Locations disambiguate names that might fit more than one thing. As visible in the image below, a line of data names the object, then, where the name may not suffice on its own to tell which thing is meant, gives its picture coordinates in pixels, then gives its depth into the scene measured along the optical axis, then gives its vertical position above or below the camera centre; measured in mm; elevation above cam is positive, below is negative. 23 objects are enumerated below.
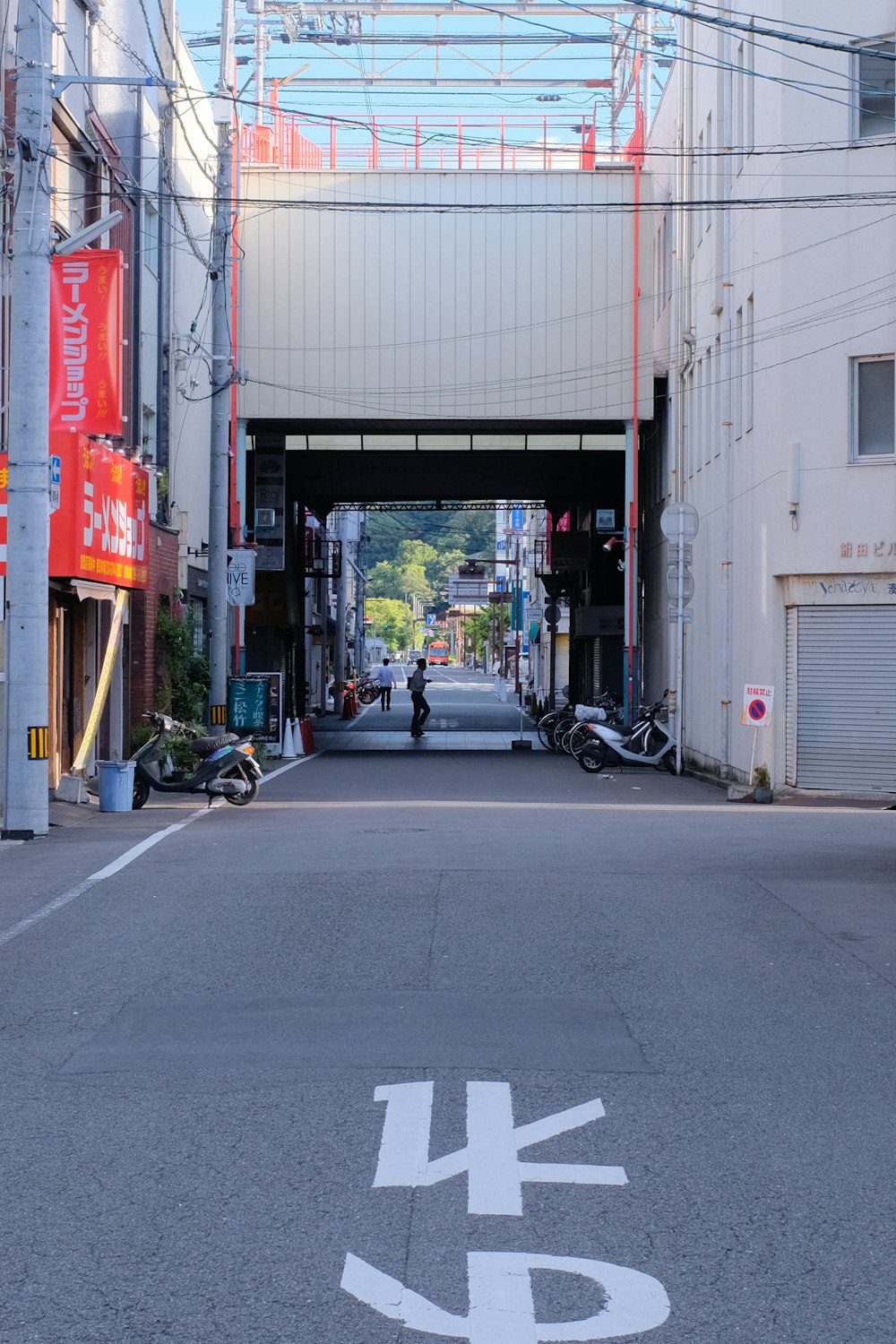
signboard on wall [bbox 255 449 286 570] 38094 +4079
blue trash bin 19516 -1595
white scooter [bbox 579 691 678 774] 27922 -1492
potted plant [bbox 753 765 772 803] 21703 -1724
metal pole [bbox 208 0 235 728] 26953 +4274
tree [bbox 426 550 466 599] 184988 +11504
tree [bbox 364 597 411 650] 178875 +4811
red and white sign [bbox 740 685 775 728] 21984 -587
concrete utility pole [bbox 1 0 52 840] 16047 +2141
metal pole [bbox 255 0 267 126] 35406 +13808
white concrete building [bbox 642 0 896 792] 21828 +3773
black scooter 20047 -1455
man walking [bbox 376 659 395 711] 61188 -928
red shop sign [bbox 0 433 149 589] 19766 +1940
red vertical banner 20016 +4143
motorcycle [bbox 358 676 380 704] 71688 -1427
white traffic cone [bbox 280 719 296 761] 32500 -1790
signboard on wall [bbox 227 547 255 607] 28766 +1493
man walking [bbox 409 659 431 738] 40062 -1083
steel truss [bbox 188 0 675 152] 33406 +13916
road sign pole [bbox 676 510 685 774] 26281 +382
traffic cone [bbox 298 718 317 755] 34000 -1642
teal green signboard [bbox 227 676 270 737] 29750 -827
